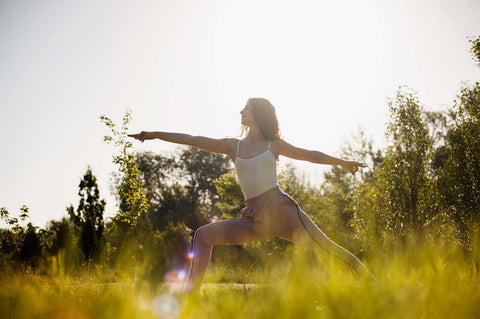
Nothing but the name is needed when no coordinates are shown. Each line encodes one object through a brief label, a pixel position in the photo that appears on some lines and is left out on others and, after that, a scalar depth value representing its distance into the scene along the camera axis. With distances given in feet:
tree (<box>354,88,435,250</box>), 45.37
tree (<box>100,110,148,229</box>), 34.71
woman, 13.52
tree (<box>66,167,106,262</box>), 55.21
